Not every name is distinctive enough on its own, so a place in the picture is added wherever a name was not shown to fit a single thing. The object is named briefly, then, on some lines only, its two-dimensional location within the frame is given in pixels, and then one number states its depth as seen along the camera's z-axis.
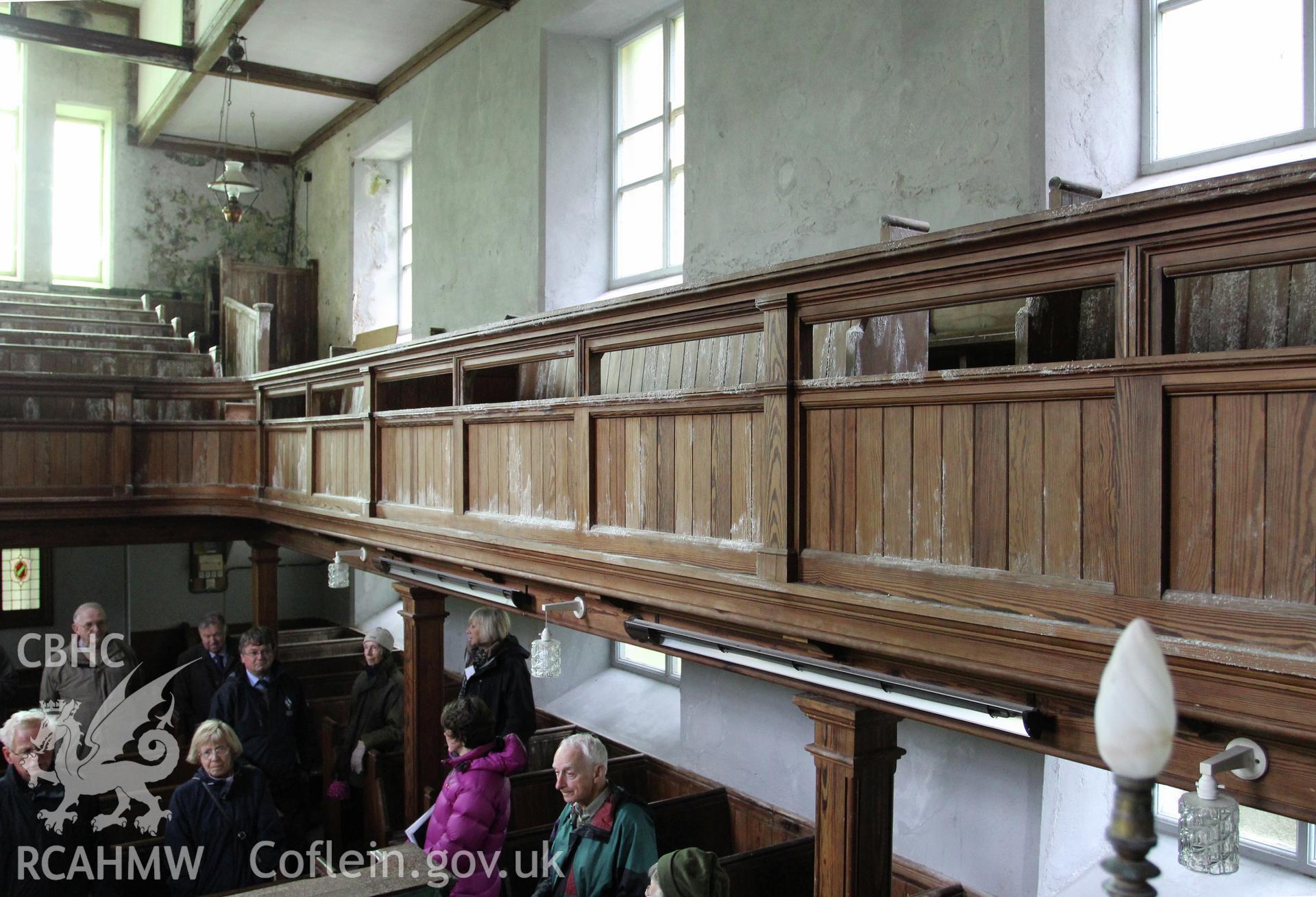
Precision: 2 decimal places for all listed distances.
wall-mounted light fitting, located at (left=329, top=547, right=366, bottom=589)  7.28
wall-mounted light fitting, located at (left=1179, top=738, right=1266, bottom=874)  2.38
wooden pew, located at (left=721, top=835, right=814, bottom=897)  5.04
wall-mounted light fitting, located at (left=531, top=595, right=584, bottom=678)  4.52
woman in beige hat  7.00
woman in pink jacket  4.34
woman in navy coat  4.72
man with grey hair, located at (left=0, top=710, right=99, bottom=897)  4.59
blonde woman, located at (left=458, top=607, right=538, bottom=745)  5.40
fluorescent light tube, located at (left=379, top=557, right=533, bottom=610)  5.41
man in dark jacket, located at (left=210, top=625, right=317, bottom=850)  6.03
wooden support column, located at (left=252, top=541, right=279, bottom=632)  9.62
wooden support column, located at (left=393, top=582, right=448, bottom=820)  6.41
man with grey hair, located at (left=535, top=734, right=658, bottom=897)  3.85
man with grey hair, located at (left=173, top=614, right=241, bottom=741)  7.05
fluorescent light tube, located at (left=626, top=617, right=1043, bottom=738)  2.93
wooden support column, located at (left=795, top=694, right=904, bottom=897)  3.56
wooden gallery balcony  2.33
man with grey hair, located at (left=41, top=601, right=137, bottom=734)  6.91
